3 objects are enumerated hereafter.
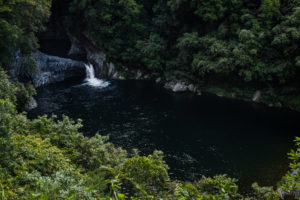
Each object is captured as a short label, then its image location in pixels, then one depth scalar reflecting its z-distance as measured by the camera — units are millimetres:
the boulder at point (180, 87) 38312
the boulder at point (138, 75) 44094
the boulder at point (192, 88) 38188
